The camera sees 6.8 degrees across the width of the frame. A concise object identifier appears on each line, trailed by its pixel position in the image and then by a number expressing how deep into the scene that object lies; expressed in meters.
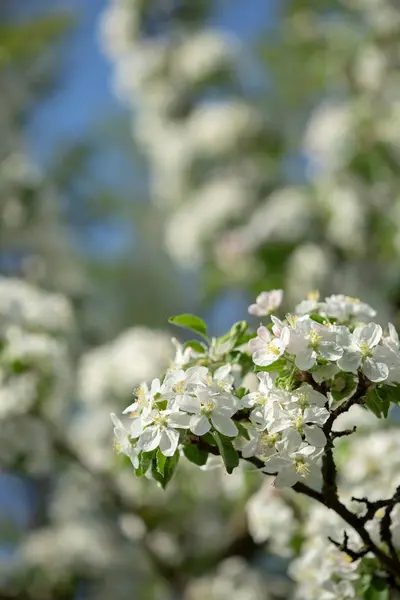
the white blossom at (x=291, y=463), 2.27
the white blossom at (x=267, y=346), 2.27
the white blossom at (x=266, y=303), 2.40
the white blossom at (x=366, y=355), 2.27
